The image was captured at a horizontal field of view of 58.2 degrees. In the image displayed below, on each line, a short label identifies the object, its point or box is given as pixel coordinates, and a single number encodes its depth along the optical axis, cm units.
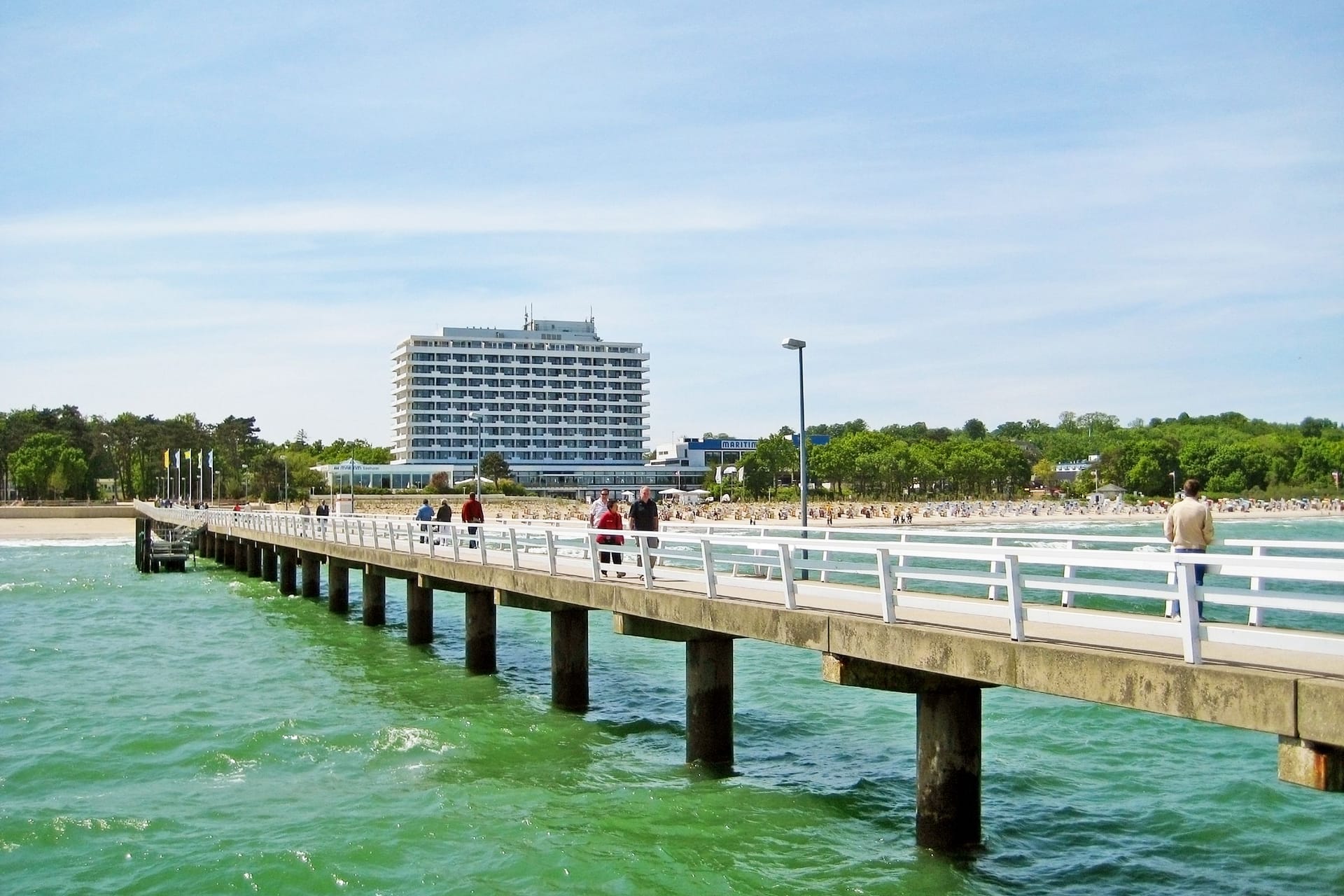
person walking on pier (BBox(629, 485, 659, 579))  1905
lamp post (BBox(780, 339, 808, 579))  2275
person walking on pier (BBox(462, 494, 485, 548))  2766
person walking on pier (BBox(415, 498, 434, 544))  3006
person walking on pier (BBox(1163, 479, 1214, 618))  1204
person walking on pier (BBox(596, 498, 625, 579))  2011
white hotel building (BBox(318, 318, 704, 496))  18500
